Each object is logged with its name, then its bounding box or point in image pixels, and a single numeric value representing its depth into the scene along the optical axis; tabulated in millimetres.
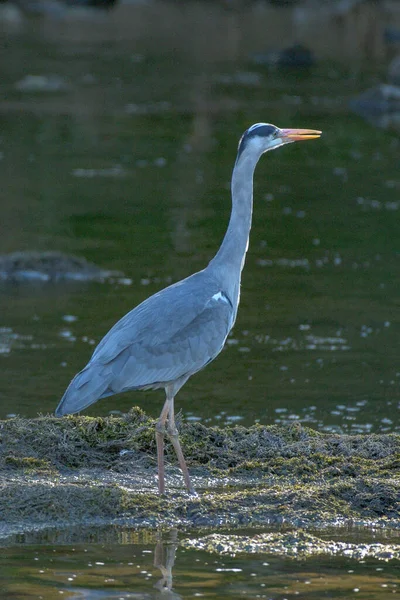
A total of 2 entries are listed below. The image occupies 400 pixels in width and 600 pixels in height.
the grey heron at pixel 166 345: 15922
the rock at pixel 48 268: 31750
